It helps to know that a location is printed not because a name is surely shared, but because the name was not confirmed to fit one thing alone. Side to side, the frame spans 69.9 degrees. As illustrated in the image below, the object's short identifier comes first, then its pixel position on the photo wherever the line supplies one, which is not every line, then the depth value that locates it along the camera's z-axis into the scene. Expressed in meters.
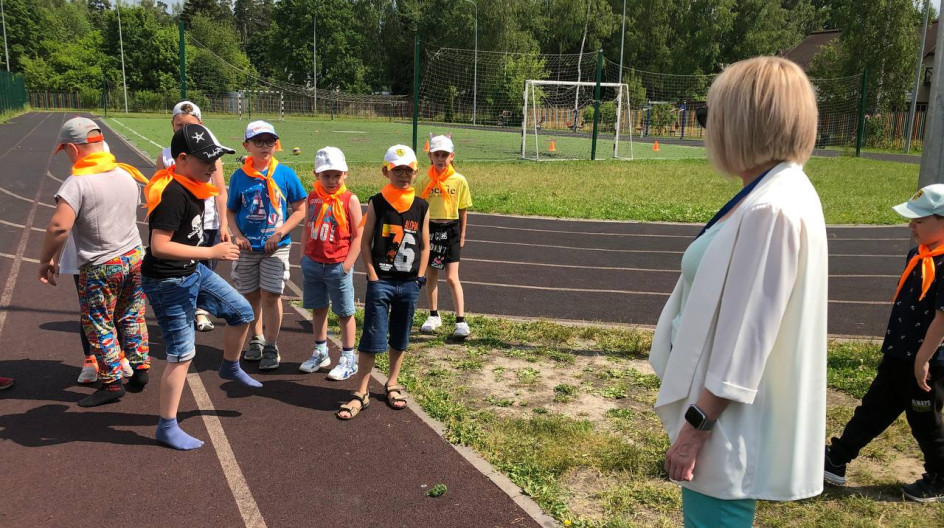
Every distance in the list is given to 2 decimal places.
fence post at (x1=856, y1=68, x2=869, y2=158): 27.71
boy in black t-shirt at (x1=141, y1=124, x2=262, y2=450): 3.98
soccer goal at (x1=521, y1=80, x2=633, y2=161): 29.02
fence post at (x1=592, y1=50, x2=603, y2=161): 24.16
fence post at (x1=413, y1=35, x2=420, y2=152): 20.59
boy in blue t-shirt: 5.39
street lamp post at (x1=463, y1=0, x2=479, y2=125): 41.34
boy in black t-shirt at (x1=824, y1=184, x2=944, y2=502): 3.61
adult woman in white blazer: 1.81
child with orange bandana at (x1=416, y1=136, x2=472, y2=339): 6.41
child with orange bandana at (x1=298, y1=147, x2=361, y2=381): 5.30
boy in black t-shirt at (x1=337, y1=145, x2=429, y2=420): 4.76
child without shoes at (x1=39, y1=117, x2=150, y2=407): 4.47
